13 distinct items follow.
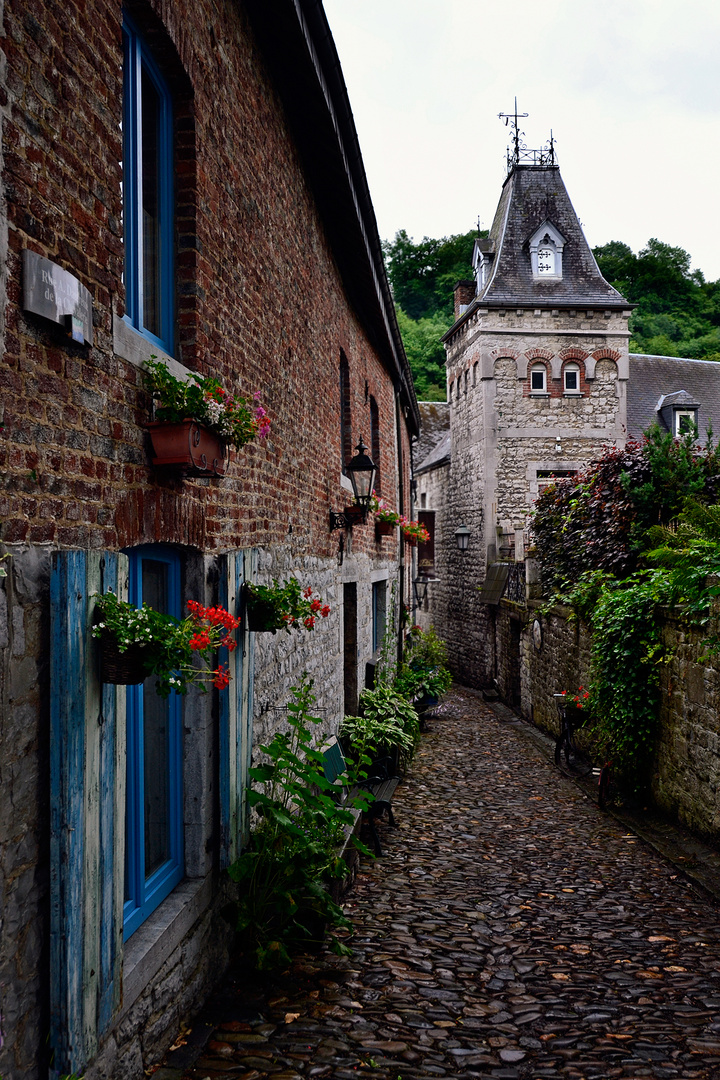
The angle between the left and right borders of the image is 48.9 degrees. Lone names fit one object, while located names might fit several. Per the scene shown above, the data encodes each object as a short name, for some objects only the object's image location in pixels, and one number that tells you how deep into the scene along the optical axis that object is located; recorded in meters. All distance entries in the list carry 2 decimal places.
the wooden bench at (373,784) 6.87
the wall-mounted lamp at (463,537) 20.30
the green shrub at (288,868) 4.21
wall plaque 2.31
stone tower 19.41
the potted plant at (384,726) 8.91
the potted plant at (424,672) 13.48
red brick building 2.32
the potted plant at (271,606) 4.47
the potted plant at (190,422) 3.25
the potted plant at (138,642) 2.60
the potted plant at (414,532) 14.56
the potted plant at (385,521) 11.44
